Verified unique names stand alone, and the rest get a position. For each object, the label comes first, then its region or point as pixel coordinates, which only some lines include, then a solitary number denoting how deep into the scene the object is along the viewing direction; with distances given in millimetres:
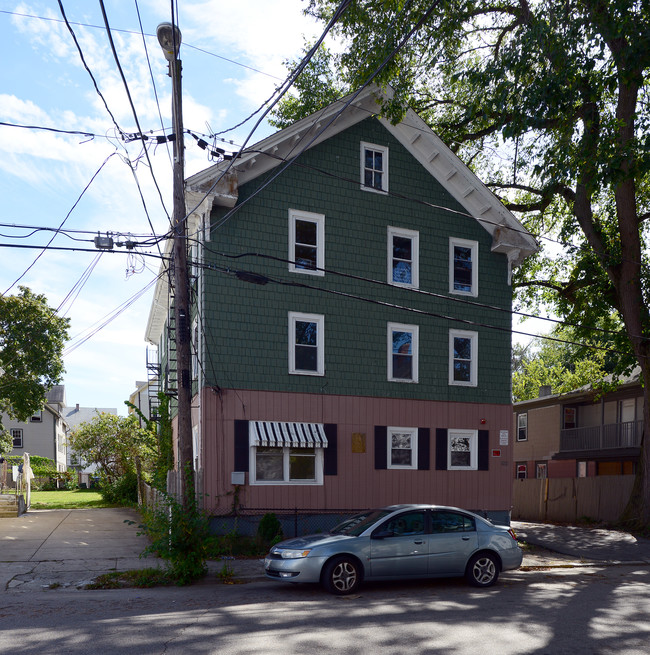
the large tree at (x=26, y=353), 32031
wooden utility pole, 13359
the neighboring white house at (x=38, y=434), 59594
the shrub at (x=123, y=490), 30875
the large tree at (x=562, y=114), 16719
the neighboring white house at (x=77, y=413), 94312
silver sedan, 11695
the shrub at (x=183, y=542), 13055
